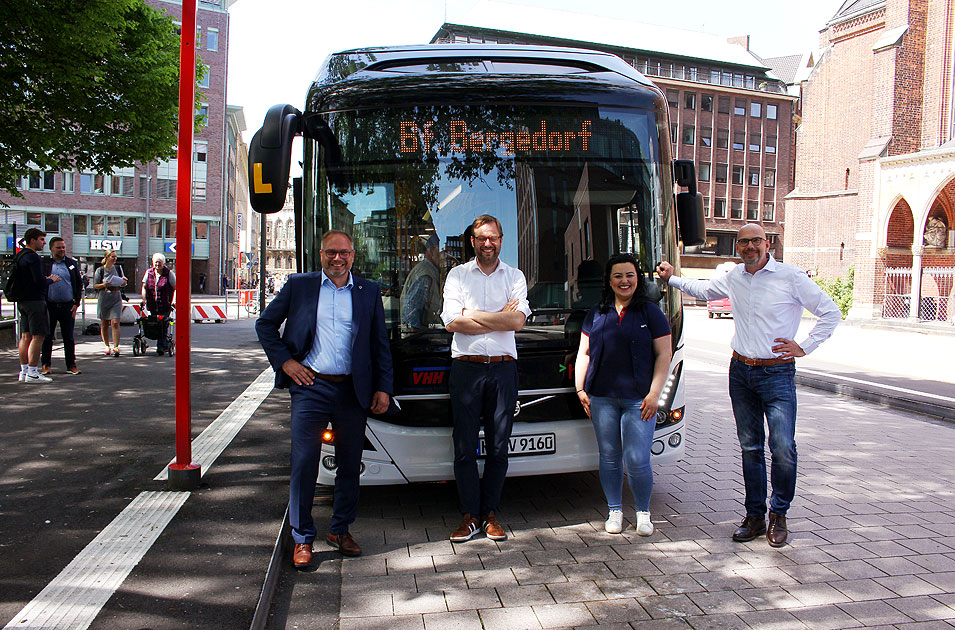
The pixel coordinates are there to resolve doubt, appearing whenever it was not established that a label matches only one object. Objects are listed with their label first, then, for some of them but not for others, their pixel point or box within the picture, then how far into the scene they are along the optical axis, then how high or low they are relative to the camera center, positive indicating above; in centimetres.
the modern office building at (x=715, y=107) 6781 +1597
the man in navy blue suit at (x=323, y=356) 423 -45
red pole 521 +9
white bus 479 +49
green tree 1133 +311
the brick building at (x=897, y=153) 3006 +558
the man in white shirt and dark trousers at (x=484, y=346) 452 -41
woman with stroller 1362 -33
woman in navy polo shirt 474 -55
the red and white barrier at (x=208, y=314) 2364 -129
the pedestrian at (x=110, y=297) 1359 -47
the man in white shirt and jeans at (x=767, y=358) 462 -47
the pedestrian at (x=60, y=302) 1079 -45
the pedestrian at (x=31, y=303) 992 -44
